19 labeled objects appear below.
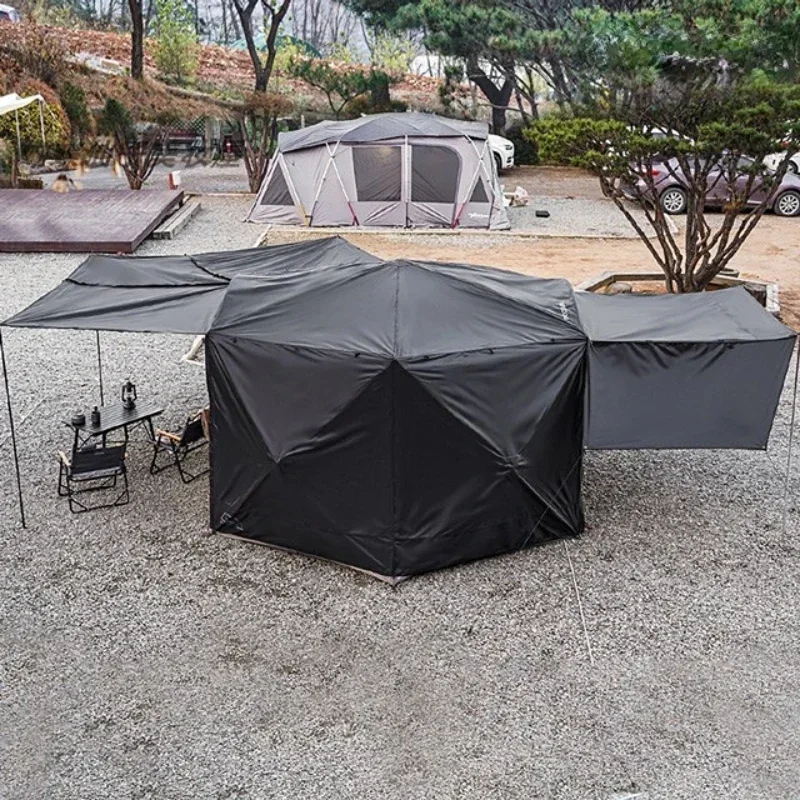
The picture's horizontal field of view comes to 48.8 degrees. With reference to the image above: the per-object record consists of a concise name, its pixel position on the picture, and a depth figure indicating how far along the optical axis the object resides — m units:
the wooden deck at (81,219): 15.16
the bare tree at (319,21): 60.94
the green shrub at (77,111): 25.12
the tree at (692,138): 10.38
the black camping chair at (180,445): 7.18
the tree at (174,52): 33.81
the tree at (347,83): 28.59
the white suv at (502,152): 24.34
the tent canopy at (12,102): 17.86
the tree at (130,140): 20.55
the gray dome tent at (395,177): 17.20
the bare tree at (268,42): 29.56
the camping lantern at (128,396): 7.45
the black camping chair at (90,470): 6.64
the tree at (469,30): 23.75
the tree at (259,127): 21.31
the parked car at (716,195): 17.97
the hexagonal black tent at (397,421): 5.76
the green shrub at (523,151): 27.23
